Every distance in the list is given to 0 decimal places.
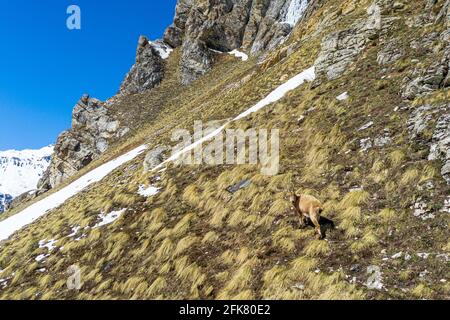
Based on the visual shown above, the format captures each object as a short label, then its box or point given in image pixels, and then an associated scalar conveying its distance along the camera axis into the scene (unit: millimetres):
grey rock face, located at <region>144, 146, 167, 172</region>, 22547
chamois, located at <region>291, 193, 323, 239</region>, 9664
